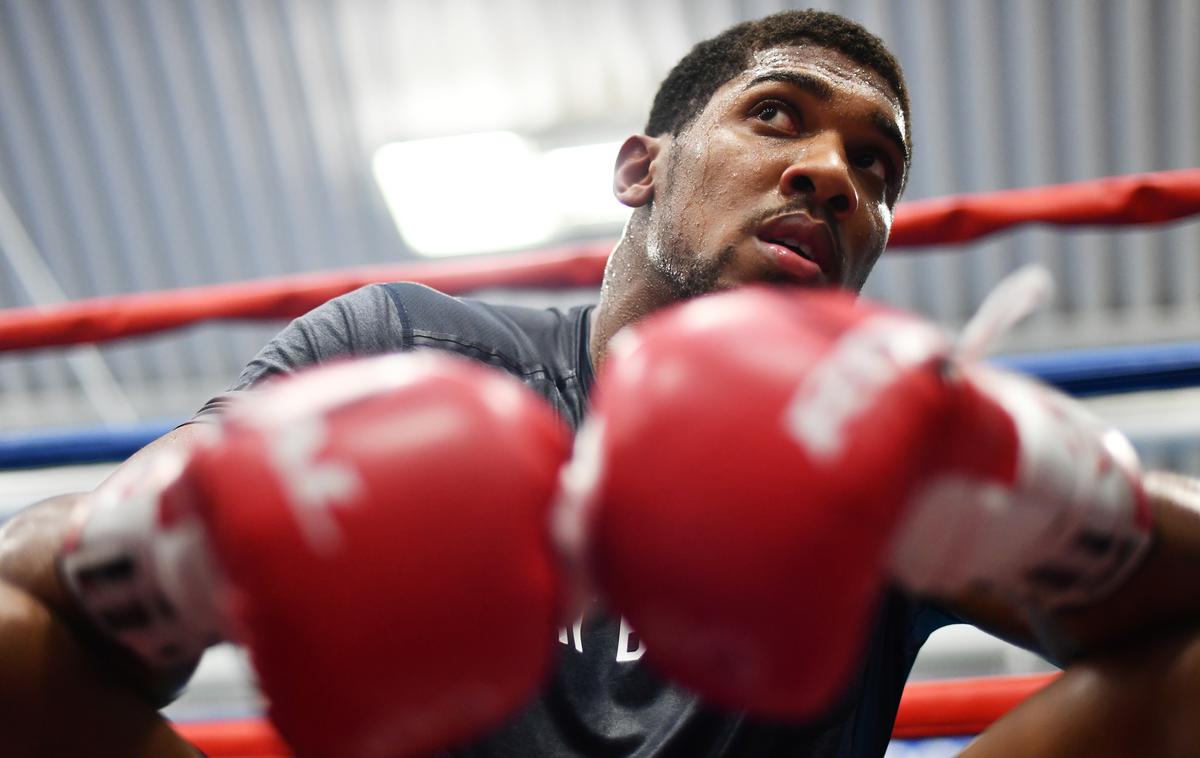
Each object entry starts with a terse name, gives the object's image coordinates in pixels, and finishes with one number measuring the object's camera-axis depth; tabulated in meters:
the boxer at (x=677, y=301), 0.58
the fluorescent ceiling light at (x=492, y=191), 3.03
